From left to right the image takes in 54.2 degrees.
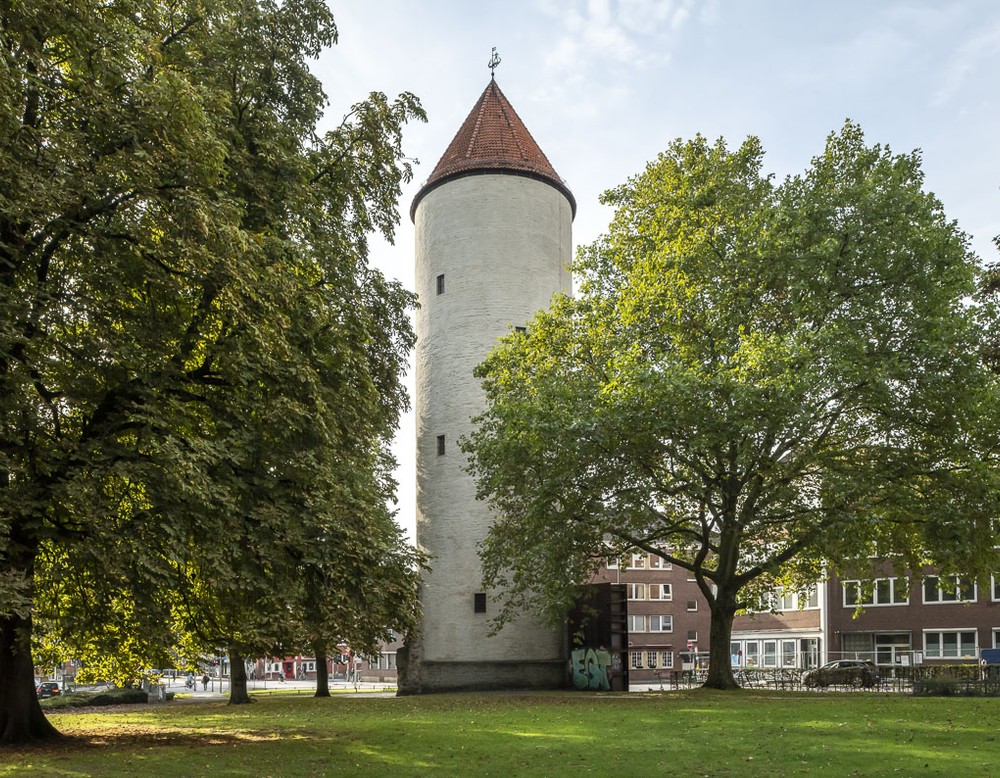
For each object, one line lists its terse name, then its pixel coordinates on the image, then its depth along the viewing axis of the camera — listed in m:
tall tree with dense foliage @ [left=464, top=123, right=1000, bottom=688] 27.06
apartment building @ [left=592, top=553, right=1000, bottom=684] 55.25
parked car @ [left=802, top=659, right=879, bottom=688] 39.59
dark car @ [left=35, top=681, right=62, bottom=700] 53.36
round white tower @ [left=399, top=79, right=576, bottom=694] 39.28
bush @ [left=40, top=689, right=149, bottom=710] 35.78
